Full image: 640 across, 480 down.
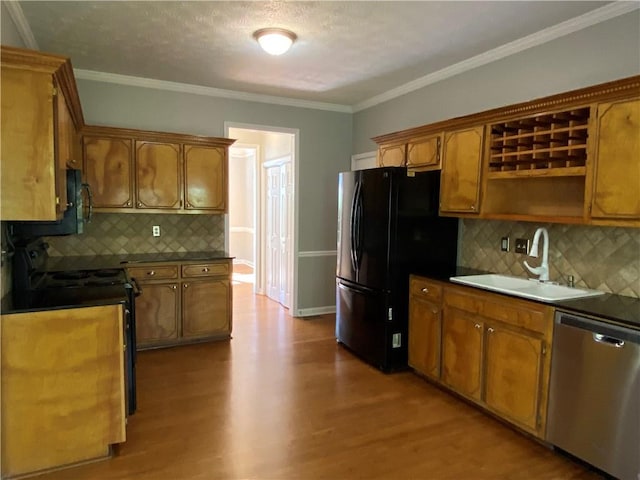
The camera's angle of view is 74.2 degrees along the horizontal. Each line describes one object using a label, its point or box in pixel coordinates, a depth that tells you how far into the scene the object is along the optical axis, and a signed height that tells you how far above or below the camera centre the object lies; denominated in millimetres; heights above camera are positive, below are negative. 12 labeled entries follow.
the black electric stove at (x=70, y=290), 2449 -535
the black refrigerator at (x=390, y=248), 3572 -311
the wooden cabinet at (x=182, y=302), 4160 -955
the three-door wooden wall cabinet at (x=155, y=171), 4117 +386
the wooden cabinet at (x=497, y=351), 2547 -929
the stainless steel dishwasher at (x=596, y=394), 2107 -949
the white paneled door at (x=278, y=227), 5734 -245
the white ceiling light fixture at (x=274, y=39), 3127 +1284
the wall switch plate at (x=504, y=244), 3445 -244
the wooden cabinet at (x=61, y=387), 2189 -973
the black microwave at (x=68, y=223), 2648 -107
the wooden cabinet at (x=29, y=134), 2092 +362
